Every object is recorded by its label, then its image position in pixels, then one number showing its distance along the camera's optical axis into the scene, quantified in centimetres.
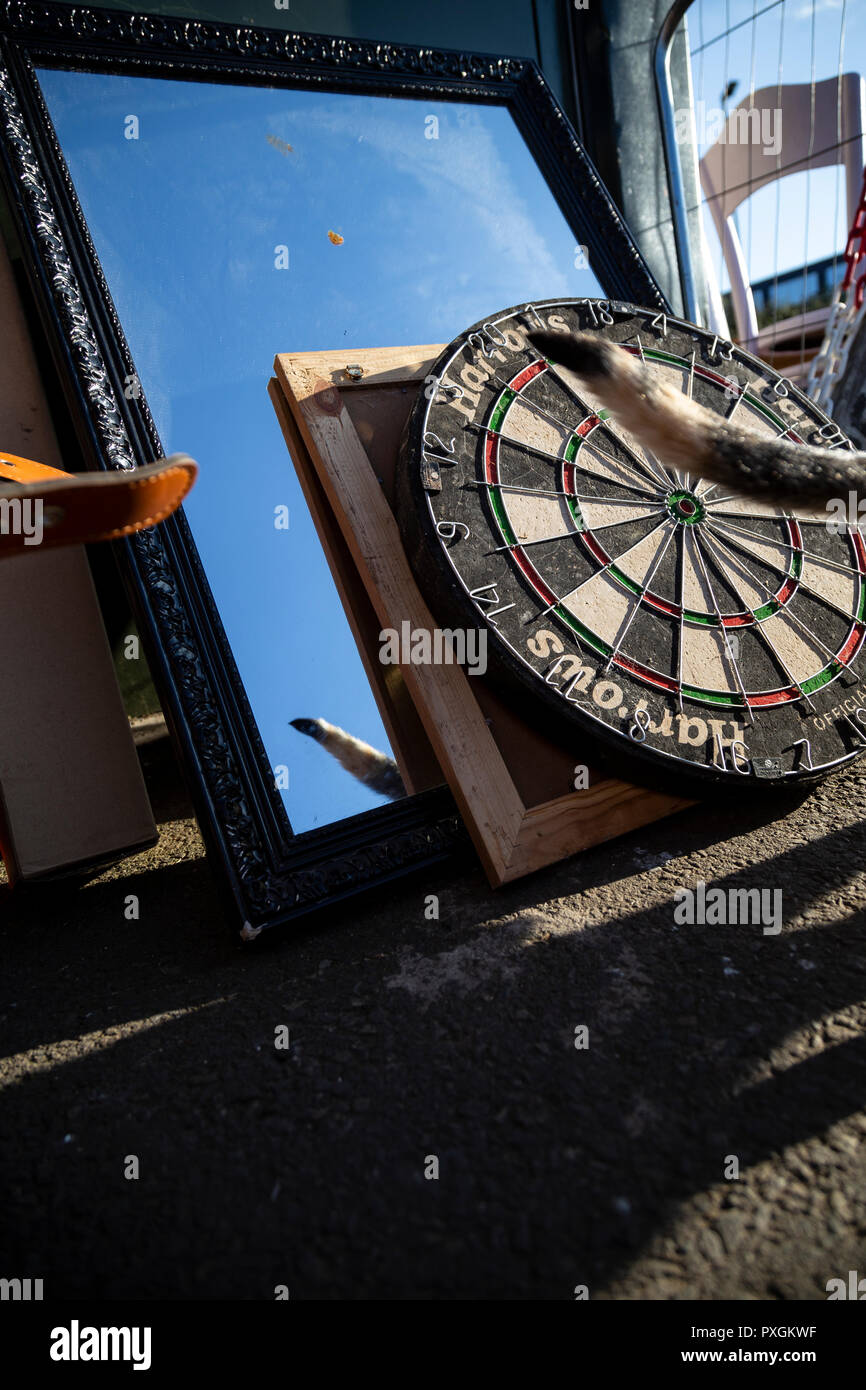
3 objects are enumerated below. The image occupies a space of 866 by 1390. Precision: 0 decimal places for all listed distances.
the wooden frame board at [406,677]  56
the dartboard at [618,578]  57
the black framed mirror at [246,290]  58
